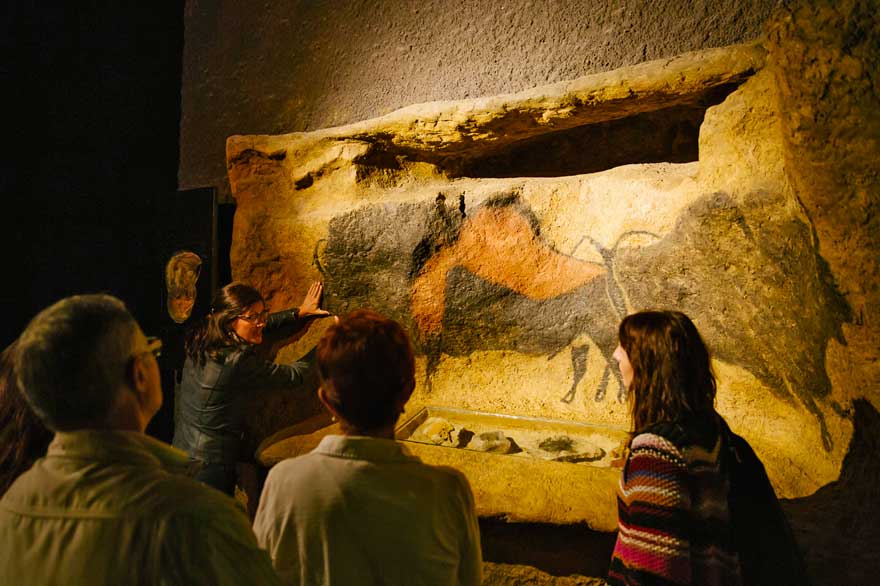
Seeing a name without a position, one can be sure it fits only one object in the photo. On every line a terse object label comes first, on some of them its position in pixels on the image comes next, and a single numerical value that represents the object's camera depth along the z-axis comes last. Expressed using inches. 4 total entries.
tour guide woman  84.6
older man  26.7
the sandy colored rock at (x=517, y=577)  72.1
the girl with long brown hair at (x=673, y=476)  42.8
